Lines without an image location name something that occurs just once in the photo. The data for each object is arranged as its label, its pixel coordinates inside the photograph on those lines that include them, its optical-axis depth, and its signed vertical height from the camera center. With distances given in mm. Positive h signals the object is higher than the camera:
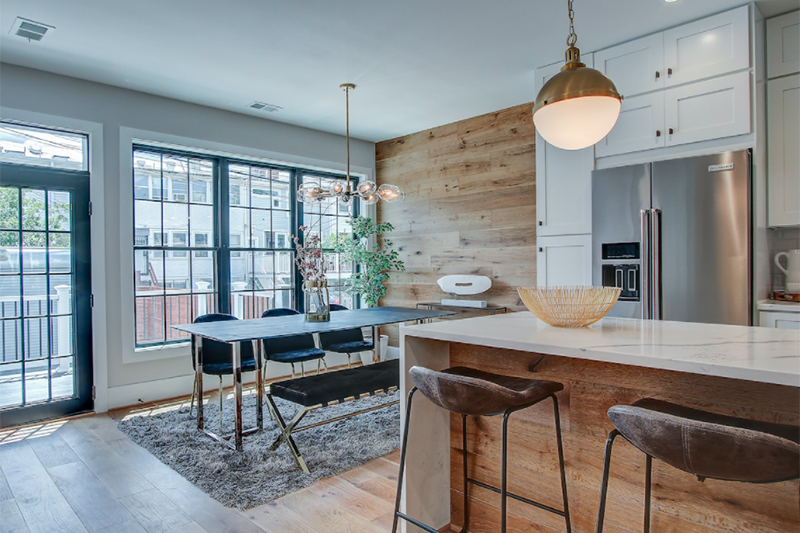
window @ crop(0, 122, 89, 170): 3609 +933
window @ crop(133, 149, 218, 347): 4309 +165
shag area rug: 2598 -1146
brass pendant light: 1771 +584
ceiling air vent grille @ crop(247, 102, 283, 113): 4563 +1499
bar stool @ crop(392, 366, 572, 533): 1547 -428
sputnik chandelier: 3893 +589
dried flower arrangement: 3712 +20
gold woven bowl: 1775 -149
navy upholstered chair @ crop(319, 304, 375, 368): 4496 -718
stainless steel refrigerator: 2814 +144
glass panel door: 3588 -193
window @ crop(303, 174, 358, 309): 5609 +418
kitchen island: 1357 -518
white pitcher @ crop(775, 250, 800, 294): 3055 -70
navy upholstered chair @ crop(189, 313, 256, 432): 3537 -679
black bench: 2797 -735
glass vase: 3682 -267
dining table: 2973 -422
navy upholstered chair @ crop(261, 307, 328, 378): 3963 -698
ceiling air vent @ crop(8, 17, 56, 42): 2998 +1497
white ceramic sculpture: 4801 -200
